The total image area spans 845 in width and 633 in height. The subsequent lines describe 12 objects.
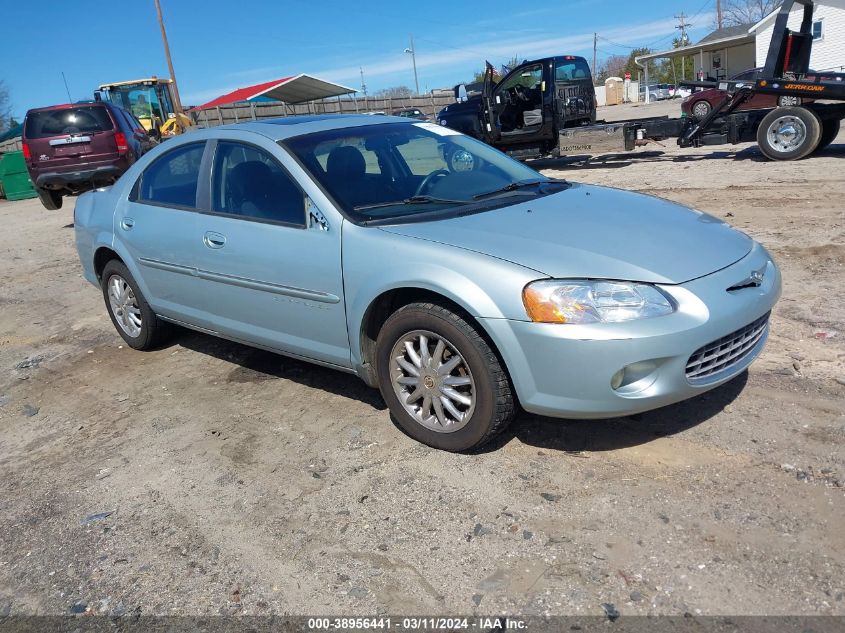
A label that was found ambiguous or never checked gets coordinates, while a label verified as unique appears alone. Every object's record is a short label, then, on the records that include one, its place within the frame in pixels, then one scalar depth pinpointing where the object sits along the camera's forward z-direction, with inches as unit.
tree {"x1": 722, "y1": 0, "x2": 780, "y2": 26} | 2206.9
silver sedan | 116.3
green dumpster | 804.6
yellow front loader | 1002.1
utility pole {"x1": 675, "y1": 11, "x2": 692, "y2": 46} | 2970.0
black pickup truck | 579.2
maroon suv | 497.0
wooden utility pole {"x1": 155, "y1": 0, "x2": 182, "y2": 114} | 1200.5
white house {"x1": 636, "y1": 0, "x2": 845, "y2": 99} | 1311.5
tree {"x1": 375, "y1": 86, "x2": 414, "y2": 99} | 2959.6
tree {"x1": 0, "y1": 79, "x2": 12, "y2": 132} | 2088.1
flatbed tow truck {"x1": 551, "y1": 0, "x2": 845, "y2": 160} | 459.2
